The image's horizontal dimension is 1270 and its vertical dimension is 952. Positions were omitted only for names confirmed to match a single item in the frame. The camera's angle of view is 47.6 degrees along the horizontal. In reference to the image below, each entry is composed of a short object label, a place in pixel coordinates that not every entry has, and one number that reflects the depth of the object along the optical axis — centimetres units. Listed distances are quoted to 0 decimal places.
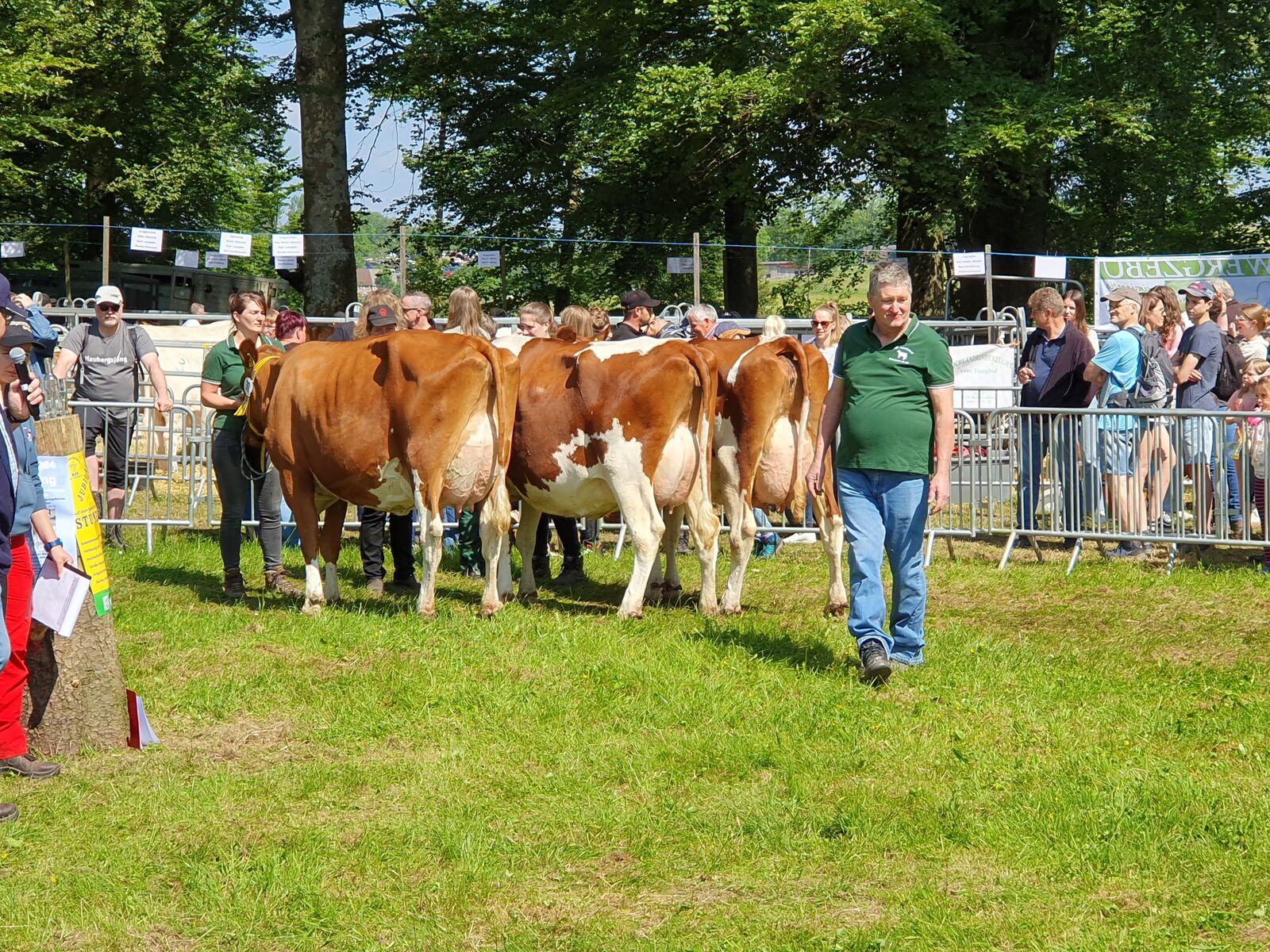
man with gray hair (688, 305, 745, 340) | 1227
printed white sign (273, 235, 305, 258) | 1961
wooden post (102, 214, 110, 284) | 1772
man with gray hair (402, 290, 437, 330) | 1055
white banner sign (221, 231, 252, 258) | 1964
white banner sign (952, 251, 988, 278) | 1916
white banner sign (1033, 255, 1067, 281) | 2042
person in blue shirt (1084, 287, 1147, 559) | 1103
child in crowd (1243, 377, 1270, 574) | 1060
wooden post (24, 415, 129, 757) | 637
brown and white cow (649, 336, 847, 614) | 937
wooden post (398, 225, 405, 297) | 1734
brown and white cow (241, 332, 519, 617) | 879
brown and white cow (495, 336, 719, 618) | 895
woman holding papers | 586
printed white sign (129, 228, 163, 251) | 2028
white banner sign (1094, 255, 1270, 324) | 2000
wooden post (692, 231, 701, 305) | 1631
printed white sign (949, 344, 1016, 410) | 1664
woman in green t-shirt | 1016
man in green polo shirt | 727
